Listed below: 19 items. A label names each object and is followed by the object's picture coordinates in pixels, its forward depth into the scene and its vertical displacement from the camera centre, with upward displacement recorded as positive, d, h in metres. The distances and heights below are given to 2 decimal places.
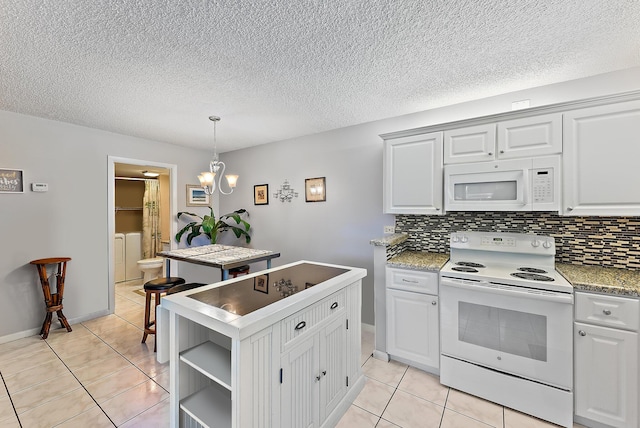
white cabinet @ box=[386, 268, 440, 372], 2.22 -0.92
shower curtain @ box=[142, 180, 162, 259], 5.23 -0.13
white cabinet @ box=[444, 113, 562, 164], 2.01 +0.59
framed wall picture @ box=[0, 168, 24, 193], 2.80 +0.34
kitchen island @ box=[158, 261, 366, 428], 1.21 -0.76
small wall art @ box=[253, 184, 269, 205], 4.15 +0.28
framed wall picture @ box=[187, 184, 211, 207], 4.41 +0.26
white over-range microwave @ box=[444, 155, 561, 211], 2.02 +0.22
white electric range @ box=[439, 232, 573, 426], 1.75 -0.82
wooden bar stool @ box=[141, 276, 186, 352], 2.63 -0.75
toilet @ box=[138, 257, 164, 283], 4.82 -1.00
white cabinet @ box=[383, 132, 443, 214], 2.46 +0.36
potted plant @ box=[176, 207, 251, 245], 4.09 -0.24
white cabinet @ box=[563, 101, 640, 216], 1.80 +0.36
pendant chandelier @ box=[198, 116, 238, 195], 2.82 +0.38
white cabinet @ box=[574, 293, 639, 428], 1.60 -0.95
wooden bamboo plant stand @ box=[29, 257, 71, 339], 2.87 -0.86
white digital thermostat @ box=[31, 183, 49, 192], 2.97 +0.28
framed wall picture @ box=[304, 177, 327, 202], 3.54 +0.30
